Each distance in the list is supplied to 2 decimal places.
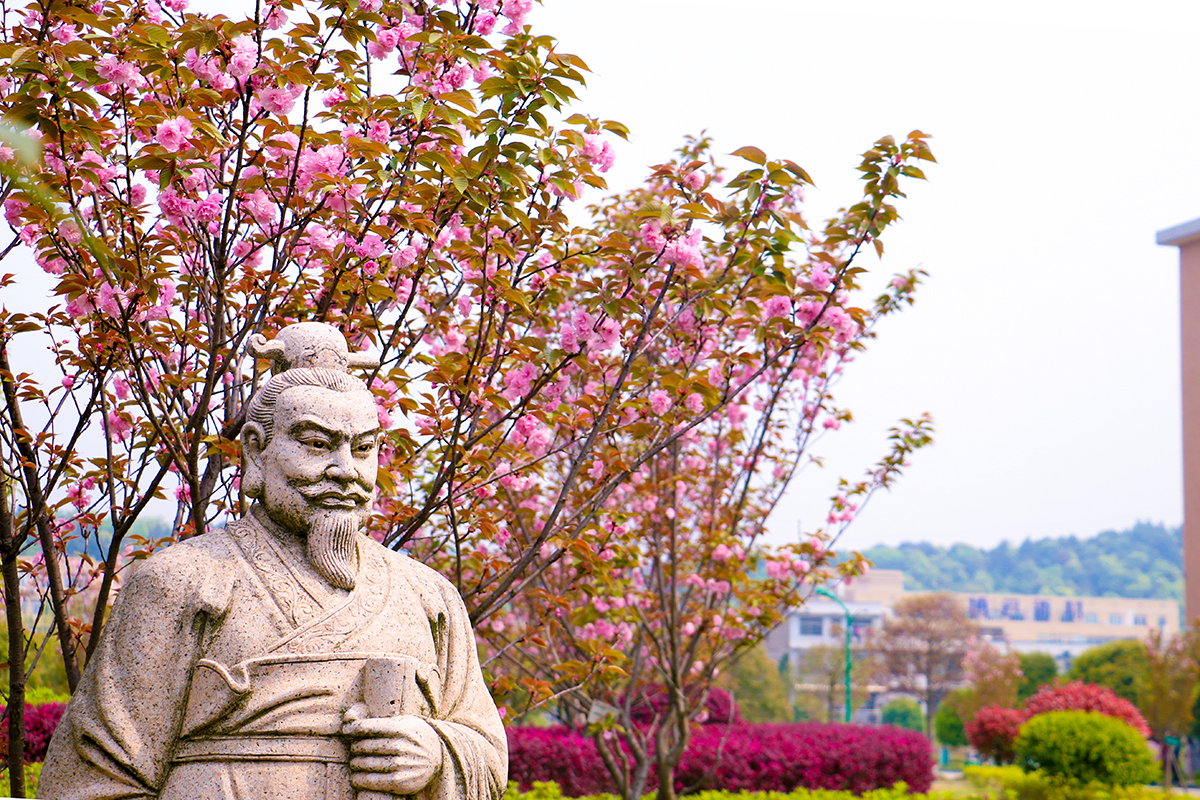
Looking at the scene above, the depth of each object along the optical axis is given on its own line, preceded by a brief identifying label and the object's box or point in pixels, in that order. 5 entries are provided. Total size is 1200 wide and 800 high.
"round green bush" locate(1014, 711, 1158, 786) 12.69
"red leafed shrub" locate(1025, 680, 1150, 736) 15.34
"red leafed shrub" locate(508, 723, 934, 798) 9.55
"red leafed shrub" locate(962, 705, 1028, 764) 17.48
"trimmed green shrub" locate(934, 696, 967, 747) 30.55
